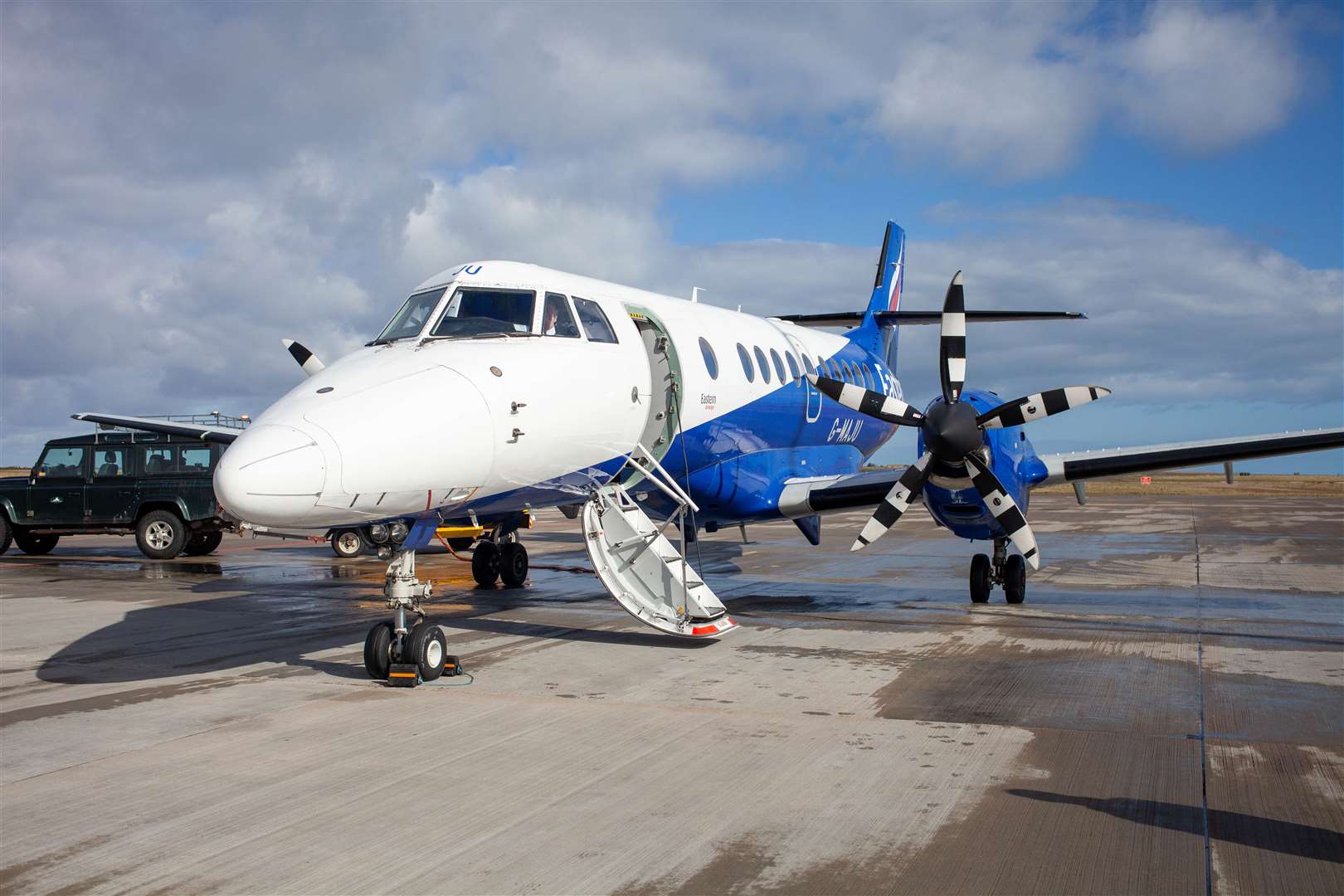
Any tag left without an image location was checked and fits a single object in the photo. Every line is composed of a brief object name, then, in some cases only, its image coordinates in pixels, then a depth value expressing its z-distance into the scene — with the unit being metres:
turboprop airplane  7.32
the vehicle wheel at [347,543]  20.58
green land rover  19.55
